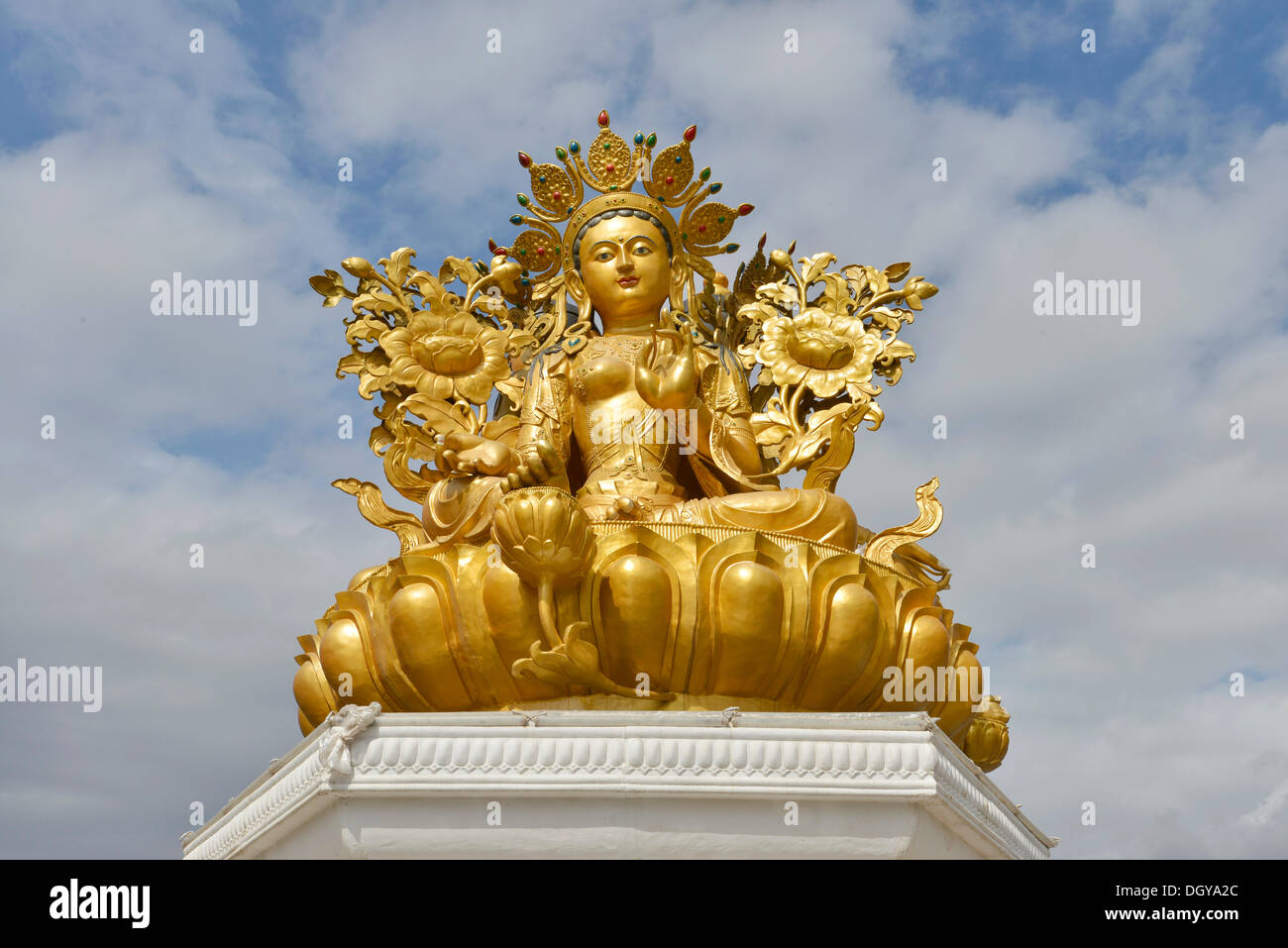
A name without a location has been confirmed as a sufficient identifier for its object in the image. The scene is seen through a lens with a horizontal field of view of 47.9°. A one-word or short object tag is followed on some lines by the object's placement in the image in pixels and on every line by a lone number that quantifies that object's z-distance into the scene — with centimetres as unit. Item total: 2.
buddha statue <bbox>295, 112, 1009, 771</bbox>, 726
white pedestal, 577
